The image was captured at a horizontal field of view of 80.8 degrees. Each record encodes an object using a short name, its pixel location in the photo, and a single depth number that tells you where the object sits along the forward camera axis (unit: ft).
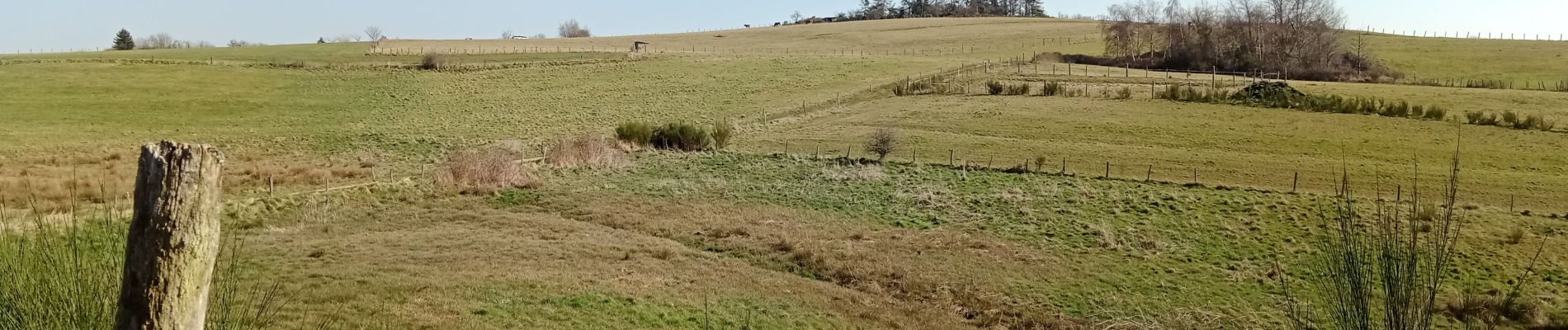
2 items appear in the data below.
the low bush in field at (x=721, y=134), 151.72
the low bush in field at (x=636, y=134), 151.23
